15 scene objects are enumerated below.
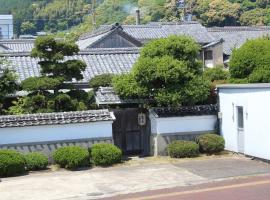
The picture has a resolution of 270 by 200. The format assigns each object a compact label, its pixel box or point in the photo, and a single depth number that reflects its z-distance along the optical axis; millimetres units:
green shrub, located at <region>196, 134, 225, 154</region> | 19359
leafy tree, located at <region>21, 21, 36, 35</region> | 115500
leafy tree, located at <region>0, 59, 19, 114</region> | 19594
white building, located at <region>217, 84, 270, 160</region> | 17359
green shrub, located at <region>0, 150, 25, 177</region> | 16391
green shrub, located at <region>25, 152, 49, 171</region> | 17250
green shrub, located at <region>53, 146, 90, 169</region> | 17281
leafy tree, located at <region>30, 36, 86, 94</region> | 19344
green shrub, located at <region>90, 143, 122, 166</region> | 17781
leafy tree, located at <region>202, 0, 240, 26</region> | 78312
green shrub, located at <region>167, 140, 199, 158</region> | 18906
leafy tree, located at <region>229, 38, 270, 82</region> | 20281
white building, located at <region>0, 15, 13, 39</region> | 94500
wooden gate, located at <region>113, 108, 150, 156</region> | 20609
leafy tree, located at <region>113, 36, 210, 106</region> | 19188
